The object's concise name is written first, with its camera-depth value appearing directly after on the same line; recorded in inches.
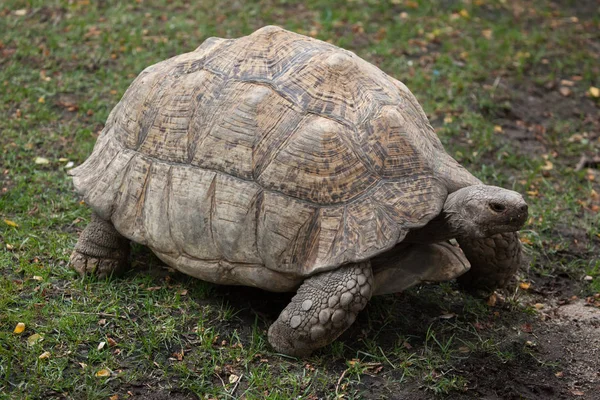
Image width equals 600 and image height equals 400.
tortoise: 161.8
